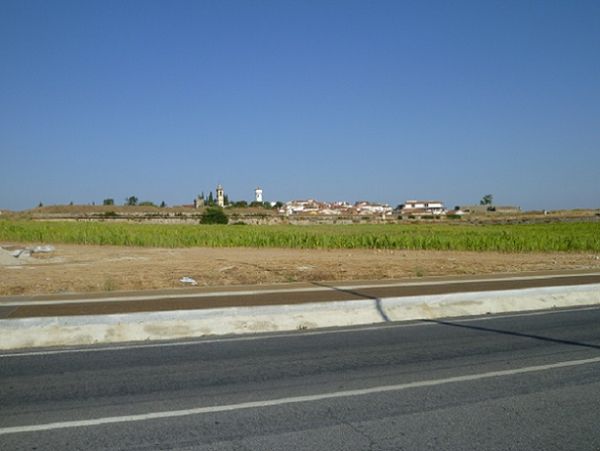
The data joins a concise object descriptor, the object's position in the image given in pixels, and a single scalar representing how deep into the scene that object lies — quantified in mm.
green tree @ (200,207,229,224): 89938
